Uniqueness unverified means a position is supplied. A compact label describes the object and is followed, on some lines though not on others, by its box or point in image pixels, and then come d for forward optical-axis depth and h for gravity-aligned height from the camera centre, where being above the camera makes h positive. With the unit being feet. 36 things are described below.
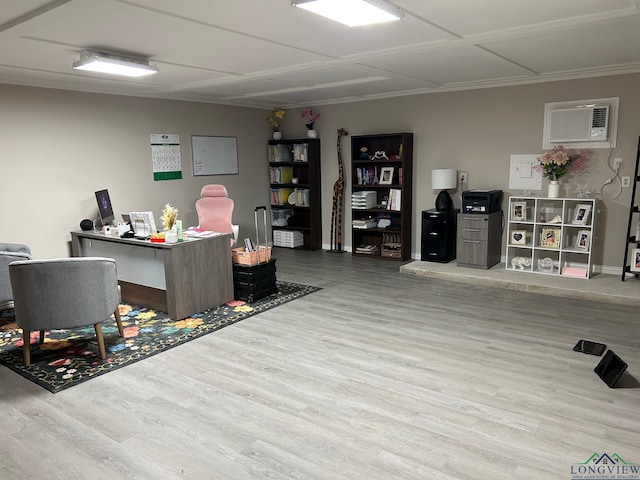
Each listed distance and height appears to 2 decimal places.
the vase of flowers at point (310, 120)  24.66 +2.45
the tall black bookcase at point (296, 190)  24.94 -1.26
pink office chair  19.61 -1.71
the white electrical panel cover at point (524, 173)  19.02 -0.42
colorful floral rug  11.09 -4.68
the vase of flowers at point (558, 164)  17.67 -0.06
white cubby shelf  17.57 -2.83
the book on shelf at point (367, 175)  23.12 -0.47
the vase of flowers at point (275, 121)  25.82 +2.53
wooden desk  14.43 -3.34
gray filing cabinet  18.86 -3.06
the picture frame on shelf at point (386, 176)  22.56 -0.52
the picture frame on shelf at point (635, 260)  16.80 -3.56
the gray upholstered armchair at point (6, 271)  14.28 -3.01
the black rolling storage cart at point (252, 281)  16.11 -3.93
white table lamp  20.24 -0.81
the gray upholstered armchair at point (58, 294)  10.92 -2.90
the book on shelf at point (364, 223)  23.06 -2.82
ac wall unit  17.20 +1.42
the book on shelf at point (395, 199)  22.09 -1.60
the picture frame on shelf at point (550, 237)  18.06 -2.88
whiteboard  22.53 +0.65
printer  18.72 -1.49
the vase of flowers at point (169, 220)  15.16 -1.67
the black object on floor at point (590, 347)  11.53 -4.61
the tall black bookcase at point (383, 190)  21.94 -1.19
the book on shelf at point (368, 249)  23.45 -4.18
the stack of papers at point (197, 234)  15.52 -2.19
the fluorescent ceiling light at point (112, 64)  12.07 +2.85
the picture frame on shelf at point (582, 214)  17.38 -1.91
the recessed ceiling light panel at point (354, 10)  8.38 +2.88
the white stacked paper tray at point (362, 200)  22.84 -1.66
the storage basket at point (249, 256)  16.38 -3.10
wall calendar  20.85 +0.58
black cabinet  20.29 -3.04
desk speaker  17.75 -2.06
